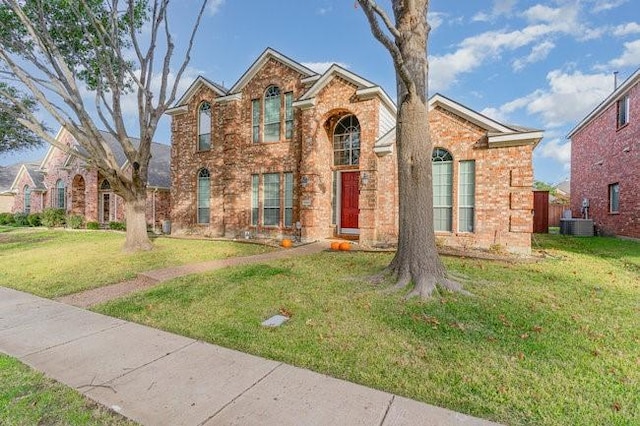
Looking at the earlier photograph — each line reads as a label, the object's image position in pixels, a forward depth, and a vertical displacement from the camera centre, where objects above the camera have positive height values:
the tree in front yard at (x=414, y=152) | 5.59 +1.08
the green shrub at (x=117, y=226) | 19.34 -0.97
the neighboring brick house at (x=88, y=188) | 19.64 +1.53
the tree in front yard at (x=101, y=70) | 9.70 +4.33
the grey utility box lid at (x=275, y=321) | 4.17 -1.47
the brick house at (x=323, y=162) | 9.41 +1.80
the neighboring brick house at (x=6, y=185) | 32.11 +2.70
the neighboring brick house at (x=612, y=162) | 12.67 +2.42
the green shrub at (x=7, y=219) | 26.11 -0.80
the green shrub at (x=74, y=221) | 20.83 -0.75
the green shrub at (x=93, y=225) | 20.28 -0.96
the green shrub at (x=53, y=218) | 21.80 -0.57
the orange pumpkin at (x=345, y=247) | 9.89 -1.10
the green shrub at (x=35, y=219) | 23.44 -0.71
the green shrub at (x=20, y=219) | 24.75 -0.78
